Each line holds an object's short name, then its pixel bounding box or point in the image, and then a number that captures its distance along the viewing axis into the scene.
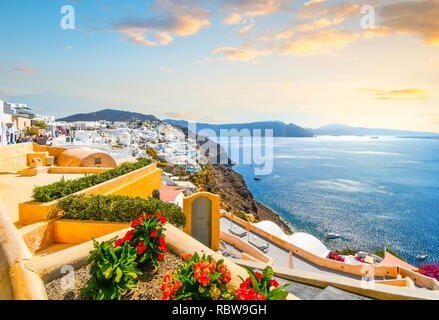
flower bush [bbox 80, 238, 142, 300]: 3.23
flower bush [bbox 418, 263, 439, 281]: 11.05
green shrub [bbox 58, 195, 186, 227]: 6.61
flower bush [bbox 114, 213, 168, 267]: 4.05
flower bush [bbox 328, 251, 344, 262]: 15.60
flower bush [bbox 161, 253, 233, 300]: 2.91
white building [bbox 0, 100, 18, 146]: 20.88
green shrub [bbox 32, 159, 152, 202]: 7.10
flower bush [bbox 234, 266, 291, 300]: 2.51
